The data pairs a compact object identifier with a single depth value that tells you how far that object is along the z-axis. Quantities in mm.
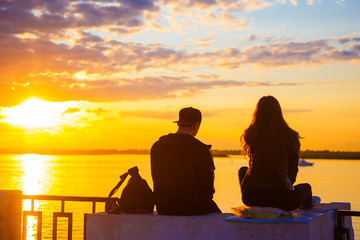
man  6148
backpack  6402
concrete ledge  5673
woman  6043
